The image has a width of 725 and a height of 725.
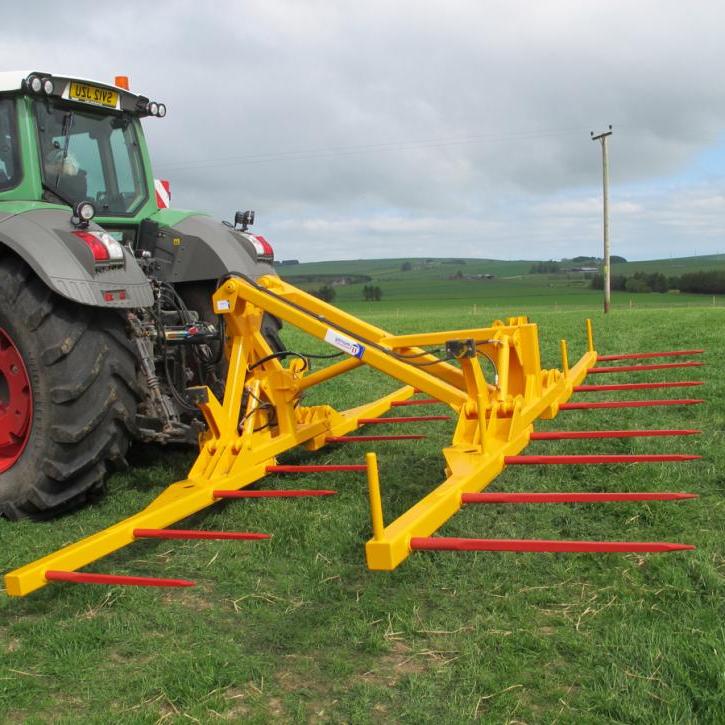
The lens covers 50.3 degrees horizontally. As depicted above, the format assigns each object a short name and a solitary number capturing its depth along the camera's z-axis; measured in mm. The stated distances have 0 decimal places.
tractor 3938
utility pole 24109
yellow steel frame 3248
